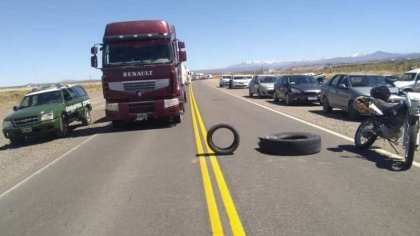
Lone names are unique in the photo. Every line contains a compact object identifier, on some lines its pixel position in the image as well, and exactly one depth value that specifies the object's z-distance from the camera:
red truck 15.71
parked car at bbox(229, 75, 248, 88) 53.38
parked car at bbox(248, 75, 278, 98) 31.67
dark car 23.72
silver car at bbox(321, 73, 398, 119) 16.72
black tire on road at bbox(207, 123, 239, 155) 10.10
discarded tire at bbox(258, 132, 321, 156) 9.59
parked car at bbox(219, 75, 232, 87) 60.48
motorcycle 7.92
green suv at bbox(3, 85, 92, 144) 15.49
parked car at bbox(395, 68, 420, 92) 23.78
